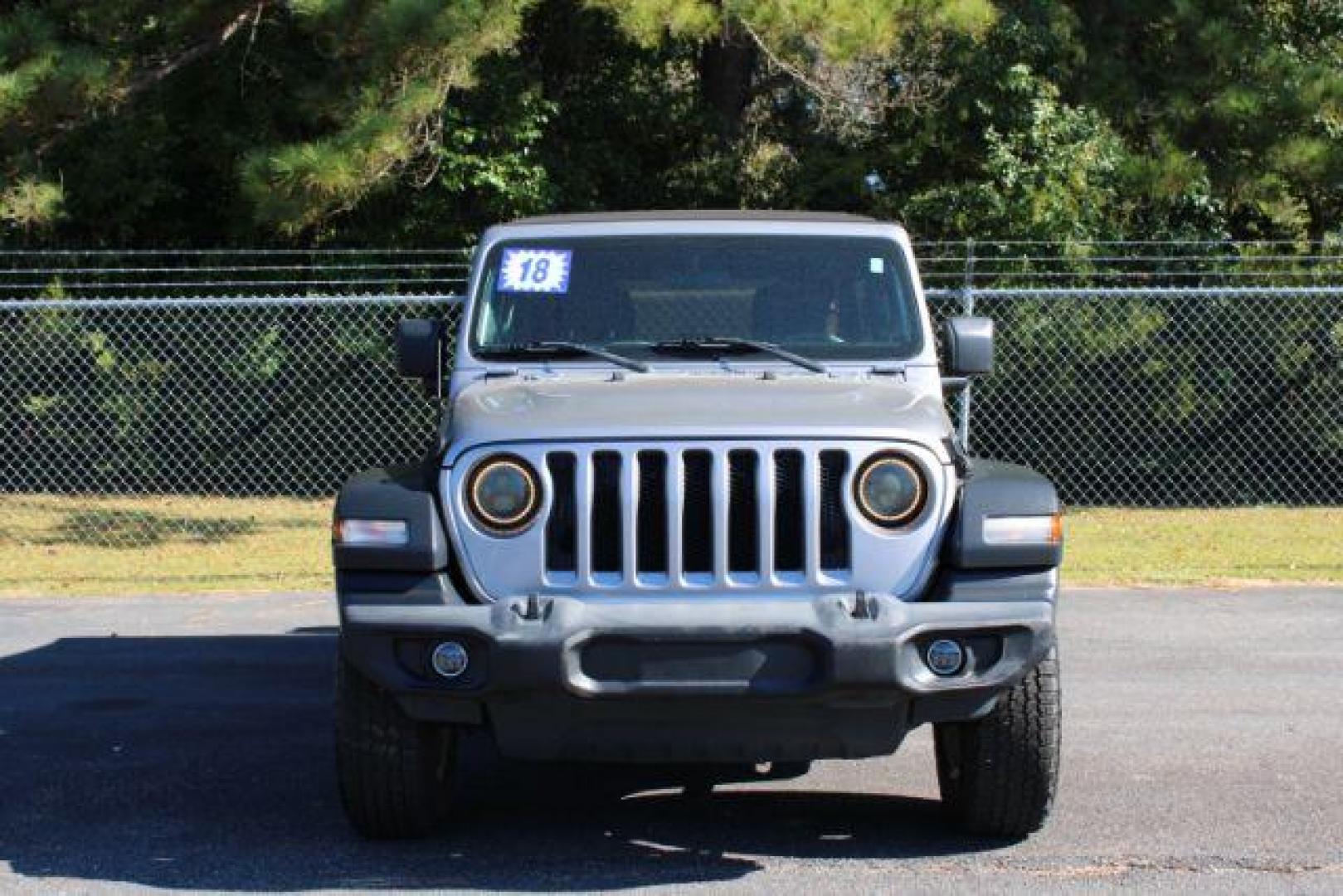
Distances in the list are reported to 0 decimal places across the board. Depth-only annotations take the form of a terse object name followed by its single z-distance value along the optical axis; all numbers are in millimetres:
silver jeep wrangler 5117
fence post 11762
